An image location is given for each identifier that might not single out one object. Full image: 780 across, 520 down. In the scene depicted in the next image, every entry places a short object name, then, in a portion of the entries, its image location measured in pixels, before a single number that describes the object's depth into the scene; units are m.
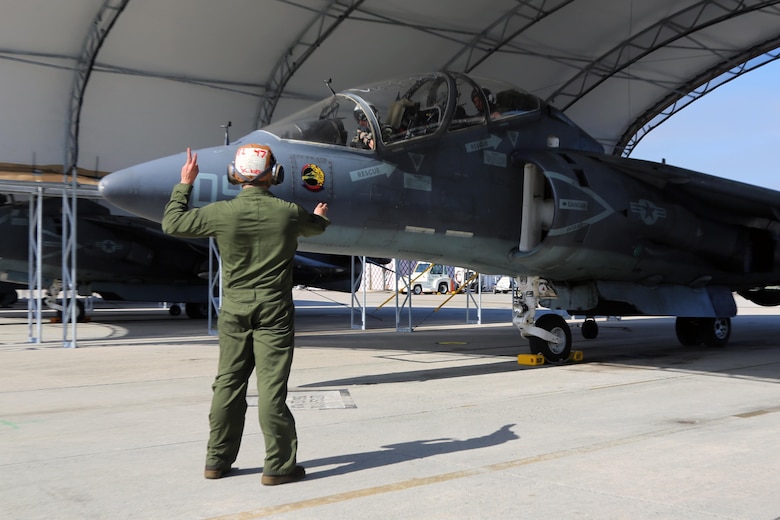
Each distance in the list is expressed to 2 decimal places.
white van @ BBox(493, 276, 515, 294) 50.62
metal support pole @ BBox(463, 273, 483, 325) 19.30
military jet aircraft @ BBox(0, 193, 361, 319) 17.02
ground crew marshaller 3.91
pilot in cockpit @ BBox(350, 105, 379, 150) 7.62
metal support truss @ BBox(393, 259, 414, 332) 16.99
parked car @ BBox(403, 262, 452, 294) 46.06
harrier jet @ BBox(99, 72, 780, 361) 7.40
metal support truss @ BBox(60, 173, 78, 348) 11.59
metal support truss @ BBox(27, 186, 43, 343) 11.76
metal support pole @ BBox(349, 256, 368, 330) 17.41
